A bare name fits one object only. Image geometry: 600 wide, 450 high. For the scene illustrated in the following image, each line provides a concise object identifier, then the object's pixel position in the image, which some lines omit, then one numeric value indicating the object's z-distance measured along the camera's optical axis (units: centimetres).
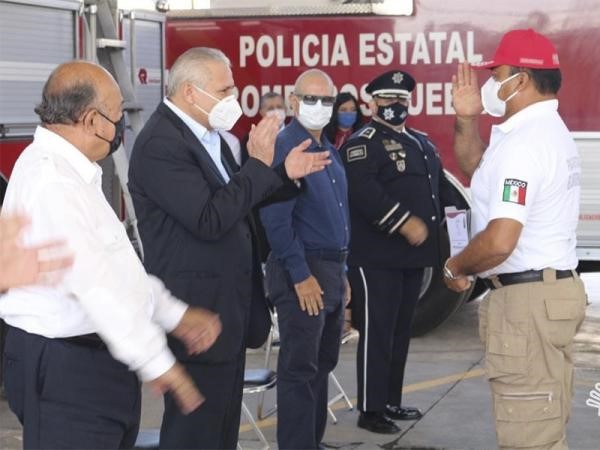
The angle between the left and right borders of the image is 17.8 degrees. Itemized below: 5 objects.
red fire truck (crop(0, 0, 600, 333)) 1180
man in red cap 622
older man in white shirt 493
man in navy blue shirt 794
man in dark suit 622
